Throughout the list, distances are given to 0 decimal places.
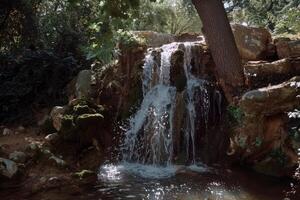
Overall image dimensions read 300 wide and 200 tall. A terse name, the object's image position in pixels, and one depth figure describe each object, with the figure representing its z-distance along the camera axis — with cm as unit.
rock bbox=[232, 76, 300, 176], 663
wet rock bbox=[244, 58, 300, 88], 754
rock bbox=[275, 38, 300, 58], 838
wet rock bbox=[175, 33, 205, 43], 1195
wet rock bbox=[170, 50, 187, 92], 873
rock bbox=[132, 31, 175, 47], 1171
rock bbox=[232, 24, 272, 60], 896
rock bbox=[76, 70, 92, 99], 966
